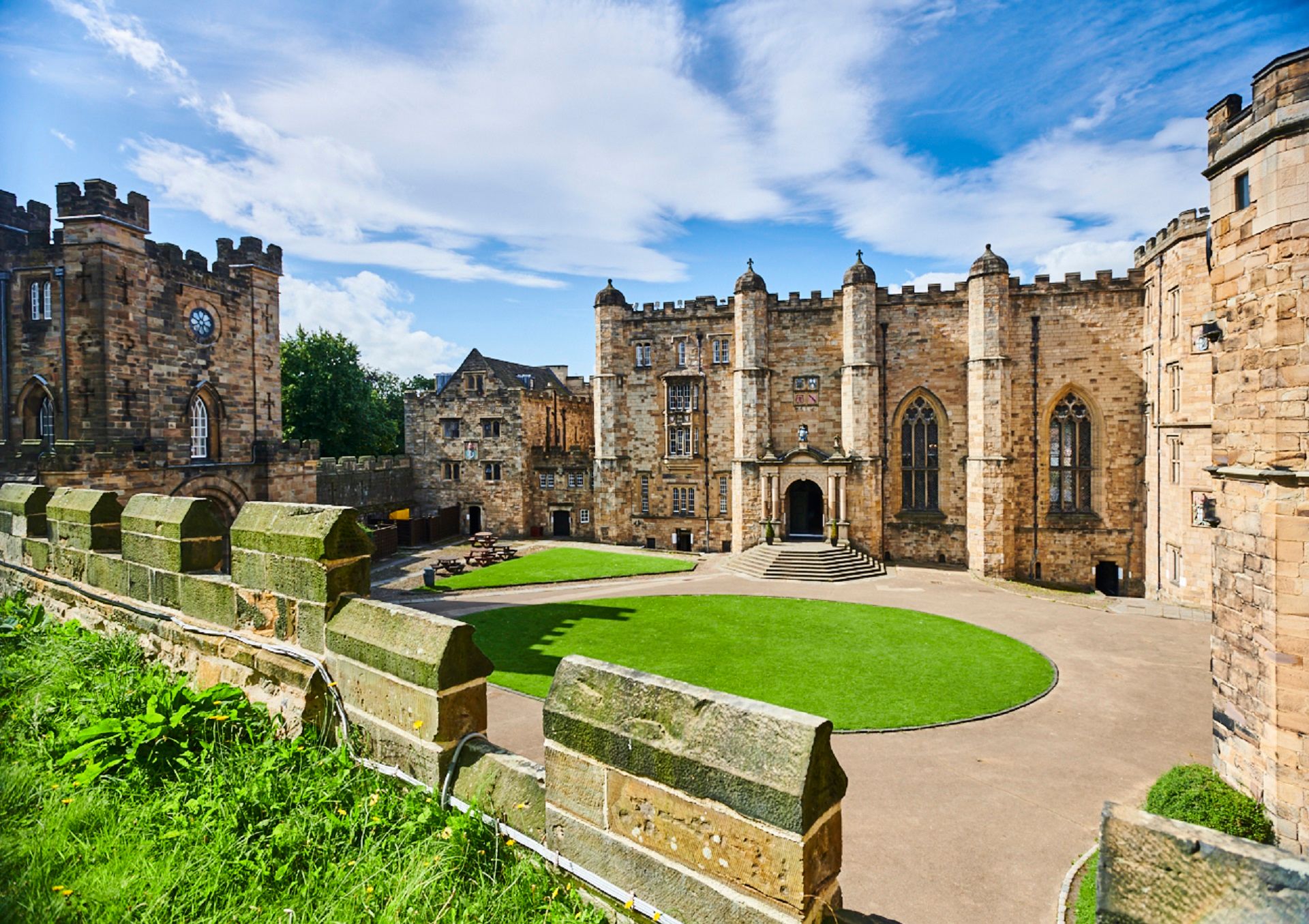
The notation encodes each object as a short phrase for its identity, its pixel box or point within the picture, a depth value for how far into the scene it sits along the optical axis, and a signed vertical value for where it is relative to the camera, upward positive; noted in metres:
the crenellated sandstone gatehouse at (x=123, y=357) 22.08 +3.62
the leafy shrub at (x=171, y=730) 4.43 -1.92
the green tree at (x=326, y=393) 44.38 +4.25
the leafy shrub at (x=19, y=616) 7.85 -1.95
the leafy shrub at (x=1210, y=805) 8.33 -4.50
